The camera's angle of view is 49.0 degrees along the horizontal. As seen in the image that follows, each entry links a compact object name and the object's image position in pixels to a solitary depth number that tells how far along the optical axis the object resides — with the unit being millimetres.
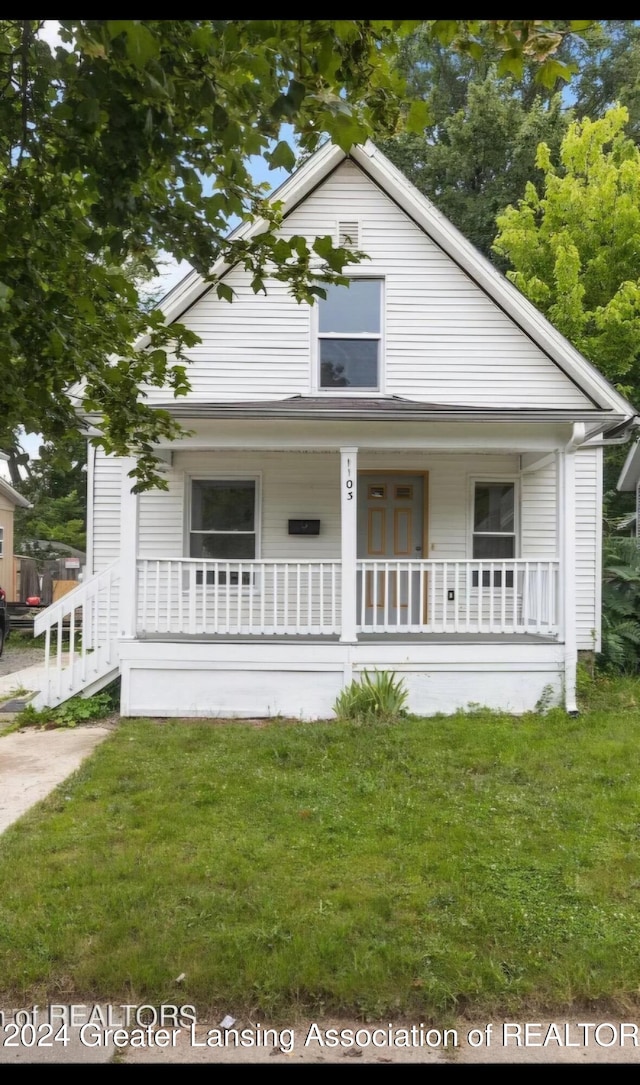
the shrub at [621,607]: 9875
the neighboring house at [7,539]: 22781
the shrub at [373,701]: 7434
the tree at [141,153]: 2363
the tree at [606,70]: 21844
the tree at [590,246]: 14422
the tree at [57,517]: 29359
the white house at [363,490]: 7781
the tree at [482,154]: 19844
